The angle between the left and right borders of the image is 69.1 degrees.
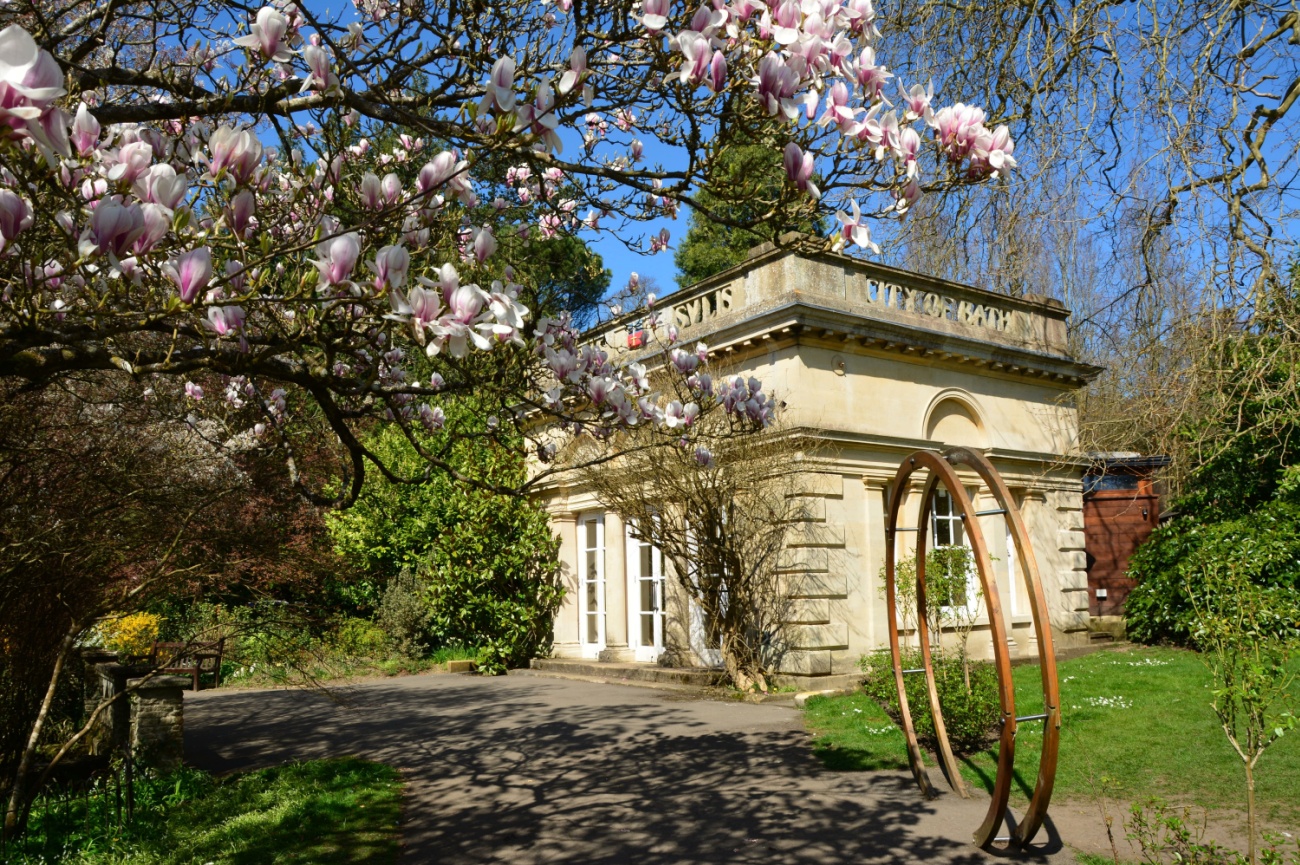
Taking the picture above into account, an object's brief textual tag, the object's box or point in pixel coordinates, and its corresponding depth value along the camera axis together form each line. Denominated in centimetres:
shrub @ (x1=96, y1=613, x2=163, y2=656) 1292
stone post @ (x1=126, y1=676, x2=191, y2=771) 783
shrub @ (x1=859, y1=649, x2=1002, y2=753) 793
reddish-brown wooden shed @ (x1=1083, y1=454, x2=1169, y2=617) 1784
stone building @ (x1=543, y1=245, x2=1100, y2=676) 1220
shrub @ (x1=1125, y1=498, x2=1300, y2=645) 1339
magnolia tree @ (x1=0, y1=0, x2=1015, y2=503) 279
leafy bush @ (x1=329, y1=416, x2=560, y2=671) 1627
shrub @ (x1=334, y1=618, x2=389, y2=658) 1590
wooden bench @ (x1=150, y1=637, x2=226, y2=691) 1335
